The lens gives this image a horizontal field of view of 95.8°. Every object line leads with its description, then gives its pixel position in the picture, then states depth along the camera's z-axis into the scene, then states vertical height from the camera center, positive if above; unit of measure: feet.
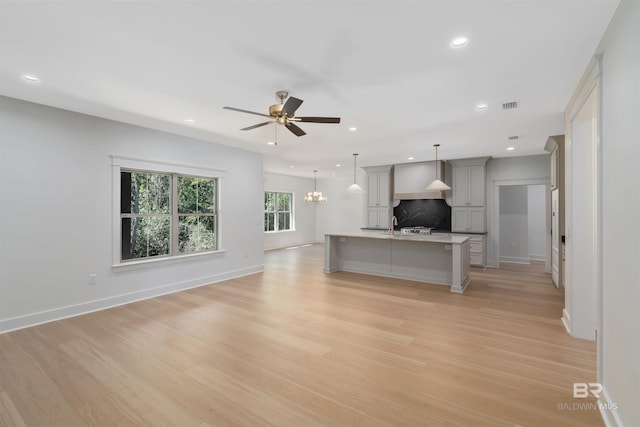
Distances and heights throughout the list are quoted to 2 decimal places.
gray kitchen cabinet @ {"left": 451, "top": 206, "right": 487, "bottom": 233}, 23.00 -0.31
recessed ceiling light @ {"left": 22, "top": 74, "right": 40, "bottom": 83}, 9.28 +4.44
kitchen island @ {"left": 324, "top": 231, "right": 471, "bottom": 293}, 16.65 -2.72
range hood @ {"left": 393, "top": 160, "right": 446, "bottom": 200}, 24.31 +3.16
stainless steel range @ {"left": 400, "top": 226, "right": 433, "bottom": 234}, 21.43 -1.18
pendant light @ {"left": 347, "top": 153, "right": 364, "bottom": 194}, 21.90 +1.95
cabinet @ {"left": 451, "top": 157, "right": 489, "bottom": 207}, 22.98 +2.76
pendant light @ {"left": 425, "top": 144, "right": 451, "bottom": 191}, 18.31 +1.86
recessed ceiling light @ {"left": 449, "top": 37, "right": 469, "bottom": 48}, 7.26 +4.43
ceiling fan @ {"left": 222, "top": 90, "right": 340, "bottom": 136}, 9.86 +3.53
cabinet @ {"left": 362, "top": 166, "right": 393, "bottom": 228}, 27.27 +1.88
